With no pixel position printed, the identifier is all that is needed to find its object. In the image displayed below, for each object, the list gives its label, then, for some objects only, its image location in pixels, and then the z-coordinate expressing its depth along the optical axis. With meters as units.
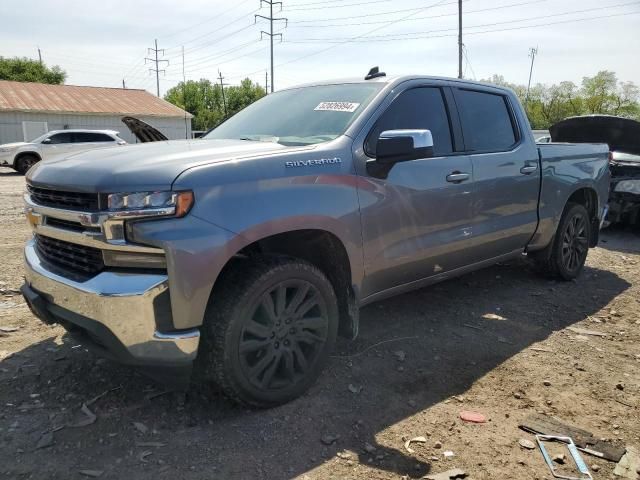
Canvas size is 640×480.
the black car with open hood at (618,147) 7.97
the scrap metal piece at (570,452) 2.52
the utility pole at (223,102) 72.50
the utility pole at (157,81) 74.19
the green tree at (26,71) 50.96
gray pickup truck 2.49
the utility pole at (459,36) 29.61
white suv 18.47
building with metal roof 28.09
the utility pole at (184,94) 73.56
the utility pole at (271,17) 51.67
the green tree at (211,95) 73.88
